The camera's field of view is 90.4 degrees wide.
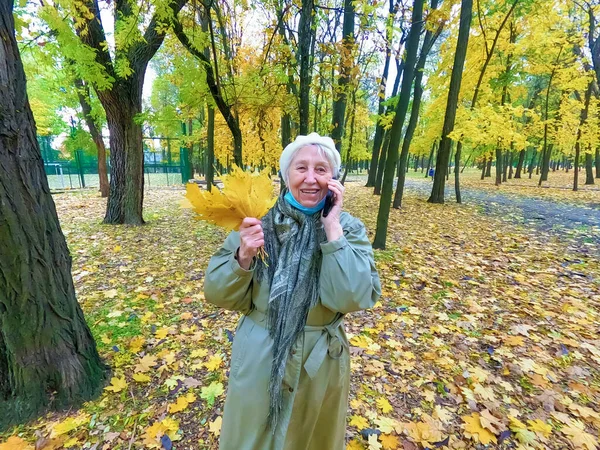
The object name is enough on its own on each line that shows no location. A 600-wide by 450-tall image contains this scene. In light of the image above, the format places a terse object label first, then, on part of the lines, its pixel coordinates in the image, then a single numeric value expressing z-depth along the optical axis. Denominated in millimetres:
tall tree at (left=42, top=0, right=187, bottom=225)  4679
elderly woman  1313
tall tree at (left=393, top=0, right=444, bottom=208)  8750
